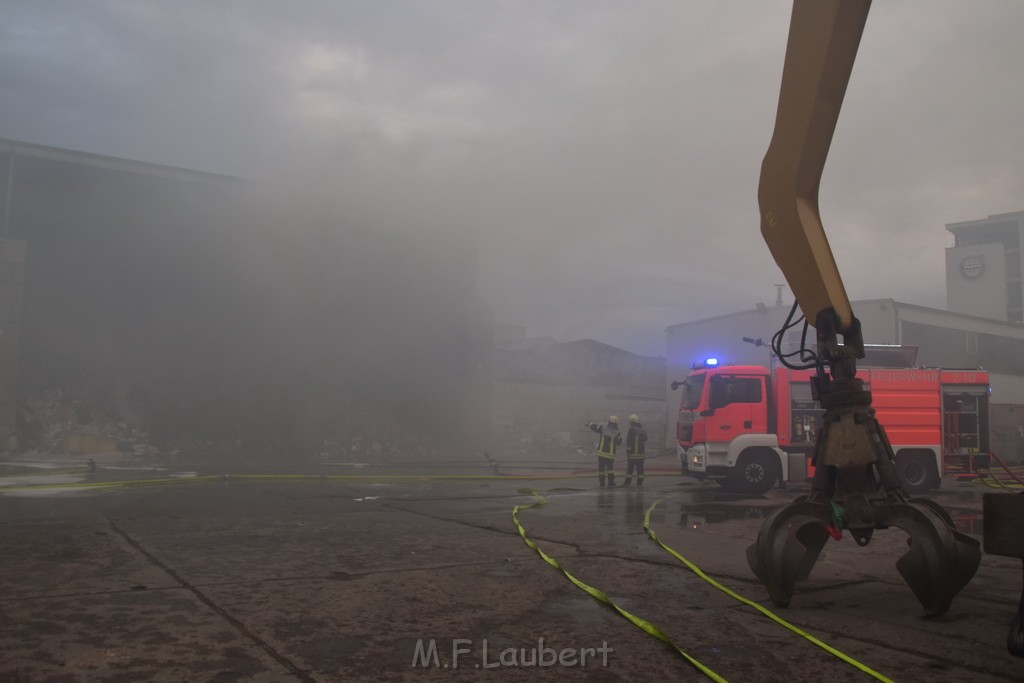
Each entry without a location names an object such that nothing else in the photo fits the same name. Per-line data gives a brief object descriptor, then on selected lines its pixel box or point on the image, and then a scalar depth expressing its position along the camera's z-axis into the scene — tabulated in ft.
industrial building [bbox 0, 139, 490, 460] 65.57
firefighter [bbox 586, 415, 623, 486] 42.29
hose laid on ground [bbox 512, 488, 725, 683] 10.94
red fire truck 41.22
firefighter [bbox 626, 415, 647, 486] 43.16
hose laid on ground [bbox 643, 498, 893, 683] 11.29
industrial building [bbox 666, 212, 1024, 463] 65.21
